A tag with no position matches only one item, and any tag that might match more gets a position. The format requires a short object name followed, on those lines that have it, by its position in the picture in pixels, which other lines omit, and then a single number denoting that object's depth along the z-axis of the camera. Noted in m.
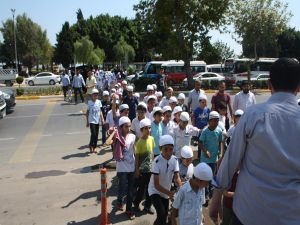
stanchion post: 4.57
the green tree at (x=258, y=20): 26.38
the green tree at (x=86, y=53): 45.32
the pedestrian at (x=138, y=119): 6.01
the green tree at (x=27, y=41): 52.86
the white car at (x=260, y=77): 27.00
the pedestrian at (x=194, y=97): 8.30
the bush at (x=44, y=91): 23.16
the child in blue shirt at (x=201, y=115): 6.80
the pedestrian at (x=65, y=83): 19.49
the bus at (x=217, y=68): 34.84
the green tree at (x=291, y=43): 47.74
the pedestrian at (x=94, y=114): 8.61
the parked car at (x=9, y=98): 15.89
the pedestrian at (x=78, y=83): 17.13
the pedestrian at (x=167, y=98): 8.05
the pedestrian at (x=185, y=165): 4.31
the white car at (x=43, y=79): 34.94
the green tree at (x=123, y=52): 47.78
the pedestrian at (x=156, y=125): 5.76
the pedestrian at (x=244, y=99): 7.44
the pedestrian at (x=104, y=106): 9.42
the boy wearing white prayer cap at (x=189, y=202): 3.50
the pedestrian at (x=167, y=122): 5.85
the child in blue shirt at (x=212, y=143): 5.25
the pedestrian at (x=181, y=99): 8.06
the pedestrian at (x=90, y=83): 14.59
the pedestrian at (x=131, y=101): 8.41
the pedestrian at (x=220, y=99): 7.61
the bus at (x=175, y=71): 27.82
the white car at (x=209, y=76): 26.57
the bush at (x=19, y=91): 22.73
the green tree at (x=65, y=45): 56.51
